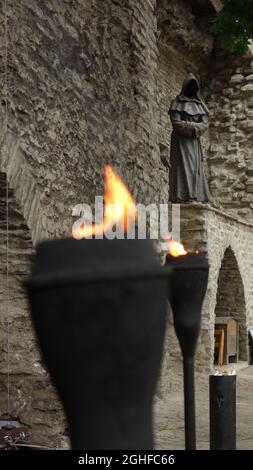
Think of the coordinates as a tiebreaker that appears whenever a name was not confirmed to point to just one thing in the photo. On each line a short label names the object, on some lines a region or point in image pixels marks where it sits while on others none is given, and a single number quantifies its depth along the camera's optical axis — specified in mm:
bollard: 4166
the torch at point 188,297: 3117
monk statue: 13560
